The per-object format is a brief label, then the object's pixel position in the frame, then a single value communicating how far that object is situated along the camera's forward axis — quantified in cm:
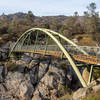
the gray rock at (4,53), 3871
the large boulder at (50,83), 2771
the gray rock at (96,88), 940
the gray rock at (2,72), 3050
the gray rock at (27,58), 3606
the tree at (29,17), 9712
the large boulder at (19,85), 2755
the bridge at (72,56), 1323
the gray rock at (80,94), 965
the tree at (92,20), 5561
